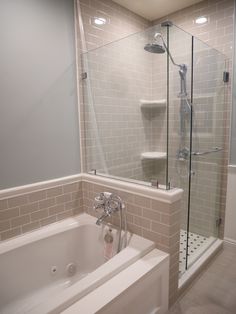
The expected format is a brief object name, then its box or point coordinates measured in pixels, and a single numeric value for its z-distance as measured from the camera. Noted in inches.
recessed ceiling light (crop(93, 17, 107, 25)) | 82.4
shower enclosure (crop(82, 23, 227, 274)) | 77.0
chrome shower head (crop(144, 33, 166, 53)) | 72.1
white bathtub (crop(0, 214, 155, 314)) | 52.3
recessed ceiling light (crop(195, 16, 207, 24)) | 90.0
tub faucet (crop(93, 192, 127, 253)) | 67.7
